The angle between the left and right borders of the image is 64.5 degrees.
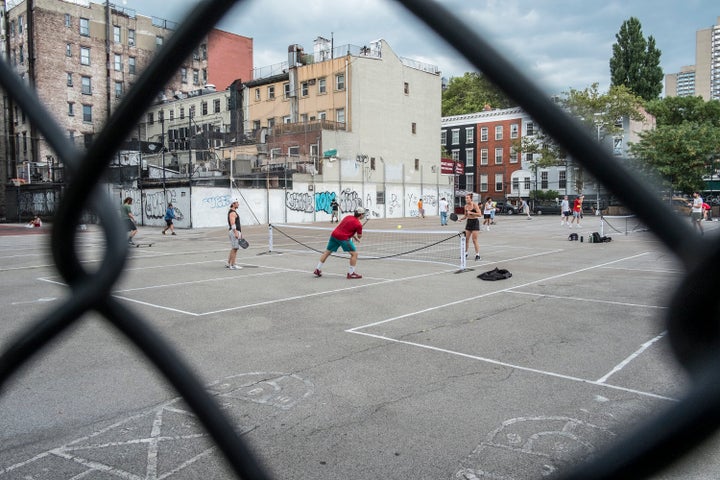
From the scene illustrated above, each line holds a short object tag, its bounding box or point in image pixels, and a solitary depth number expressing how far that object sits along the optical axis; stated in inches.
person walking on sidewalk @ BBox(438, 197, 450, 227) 1396.4
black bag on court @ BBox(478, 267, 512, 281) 479.5
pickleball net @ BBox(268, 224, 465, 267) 660.1
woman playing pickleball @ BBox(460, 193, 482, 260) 637.9
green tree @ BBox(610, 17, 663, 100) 1771.7
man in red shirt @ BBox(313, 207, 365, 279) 503.8
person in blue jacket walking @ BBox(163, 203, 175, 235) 1123.3
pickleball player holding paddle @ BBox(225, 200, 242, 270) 567.2
